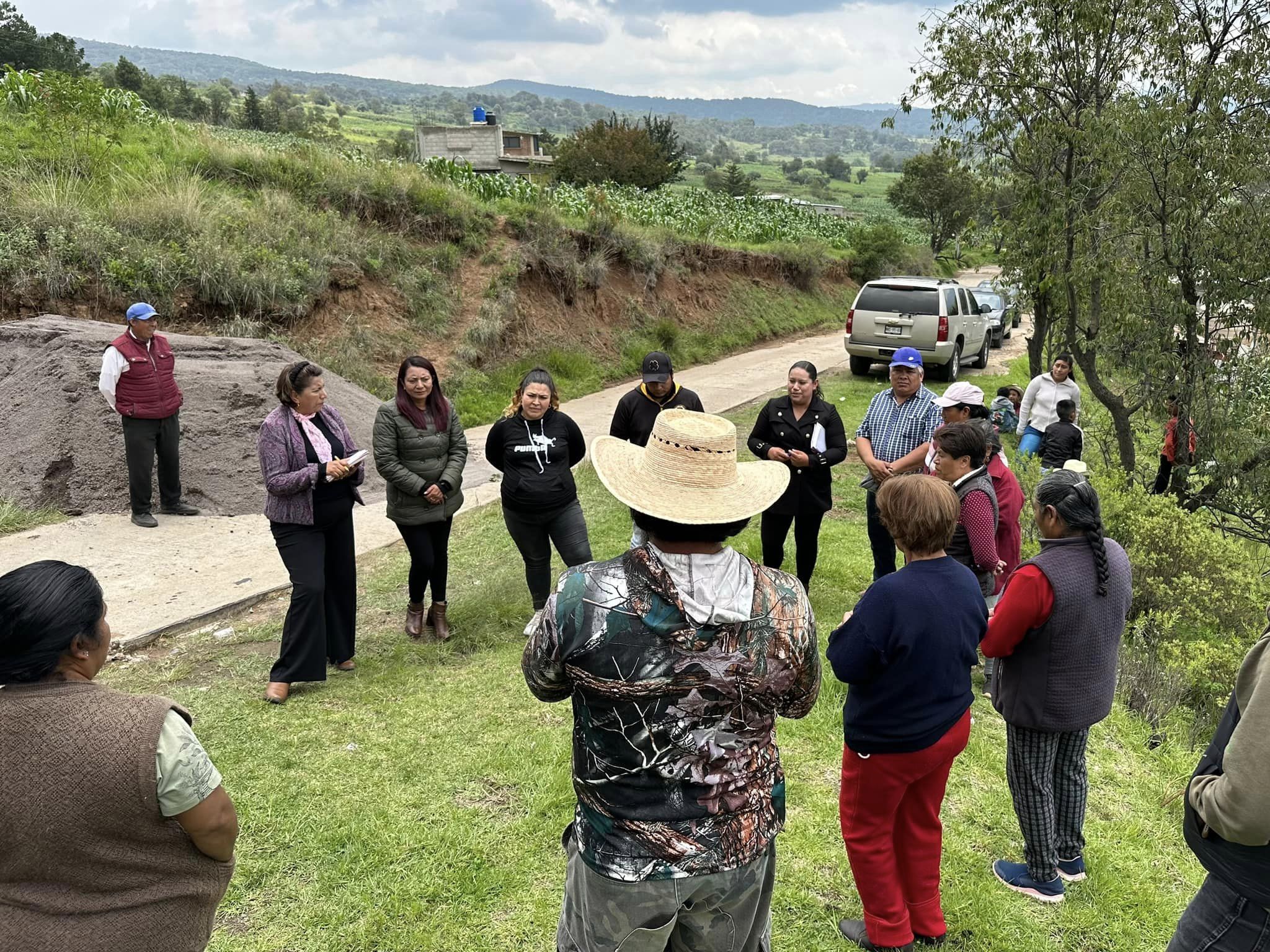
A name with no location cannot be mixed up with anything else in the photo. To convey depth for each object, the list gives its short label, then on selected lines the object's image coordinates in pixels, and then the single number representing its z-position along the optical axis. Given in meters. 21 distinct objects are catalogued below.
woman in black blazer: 5.89
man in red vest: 7.54
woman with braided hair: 3.16
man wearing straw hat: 2.03
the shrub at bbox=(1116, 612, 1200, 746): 5.59
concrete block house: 43.91
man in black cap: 5.86
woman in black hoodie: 5.43
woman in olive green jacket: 5.38
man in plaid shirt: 5.71
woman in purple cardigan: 4.70
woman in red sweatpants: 2.74
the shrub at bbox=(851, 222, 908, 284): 30.09
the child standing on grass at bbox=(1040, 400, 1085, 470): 8.45
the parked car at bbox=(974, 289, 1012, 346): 21.13
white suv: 15.65
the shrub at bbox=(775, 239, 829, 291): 25.19
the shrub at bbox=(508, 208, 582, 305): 16.52
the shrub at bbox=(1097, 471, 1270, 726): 6.02
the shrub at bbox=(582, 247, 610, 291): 17.23
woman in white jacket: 9.29
